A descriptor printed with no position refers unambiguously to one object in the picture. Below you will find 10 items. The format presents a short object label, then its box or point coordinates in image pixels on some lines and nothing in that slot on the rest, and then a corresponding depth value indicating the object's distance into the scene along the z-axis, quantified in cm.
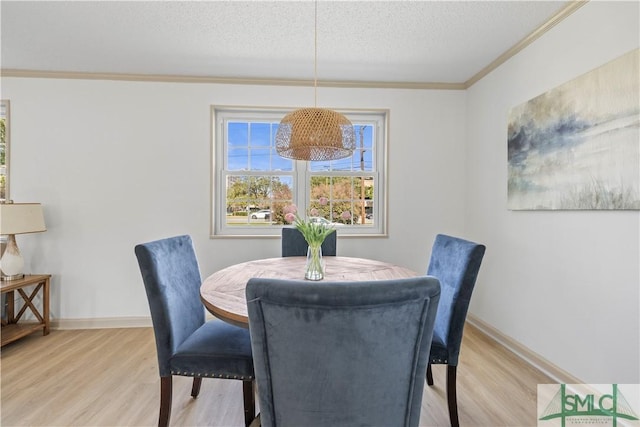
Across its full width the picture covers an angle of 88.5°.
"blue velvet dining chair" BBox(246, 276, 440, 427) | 82
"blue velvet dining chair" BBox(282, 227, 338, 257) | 264
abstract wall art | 168
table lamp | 254
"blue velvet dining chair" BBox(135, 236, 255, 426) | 148
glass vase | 175
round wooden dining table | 133
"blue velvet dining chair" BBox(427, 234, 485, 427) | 160
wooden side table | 269
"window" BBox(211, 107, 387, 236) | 333
